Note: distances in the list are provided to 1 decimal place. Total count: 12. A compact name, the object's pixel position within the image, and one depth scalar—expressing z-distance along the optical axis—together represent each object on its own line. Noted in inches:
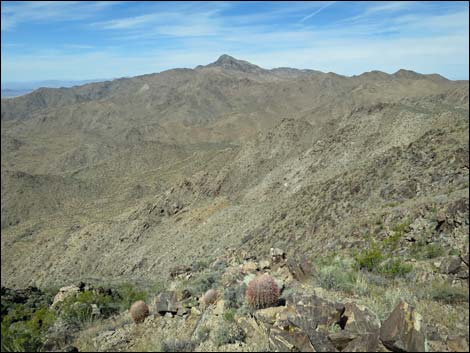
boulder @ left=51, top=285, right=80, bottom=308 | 563.6
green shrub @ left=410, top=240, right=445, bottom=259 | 474.8
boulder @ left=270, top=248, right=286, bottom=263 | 508.1
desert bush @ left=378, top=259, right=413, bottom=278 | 394.0
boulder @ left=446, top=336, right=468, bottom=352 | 204.8
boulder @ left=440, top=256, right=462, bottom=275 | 375.4
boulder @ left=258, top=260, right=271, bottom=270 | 466.3
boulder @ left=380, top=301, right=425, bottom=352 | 202.2
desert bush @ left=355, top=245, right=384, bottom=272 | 438.3
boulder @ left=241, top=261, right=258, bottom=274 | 449.8
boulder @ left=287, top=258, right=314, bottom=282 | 381.1
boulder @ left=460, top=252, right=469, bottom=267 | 370.8
